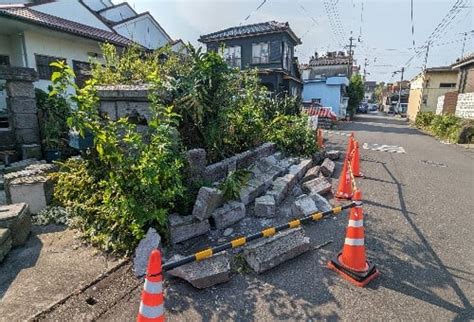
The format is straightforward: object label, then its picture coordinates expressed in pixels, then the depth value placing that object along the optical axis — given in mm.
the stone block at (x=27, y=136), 5953
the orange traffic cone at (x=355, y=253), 3174
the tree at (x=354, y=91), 34281
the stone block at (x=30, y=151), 5934
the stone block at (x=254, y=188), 4625
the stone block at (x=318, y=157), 8038
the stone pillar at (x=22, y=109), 5785
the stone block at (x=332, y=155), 8867
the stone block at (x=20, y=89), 5773
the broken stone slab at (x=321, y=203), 4637
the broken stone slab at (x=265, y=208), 4480
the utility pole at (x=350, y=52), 39328
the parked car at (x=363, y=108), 49825
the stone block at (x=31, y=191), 4207
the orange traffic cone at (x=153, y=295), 1979
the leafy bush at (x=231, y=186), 4152
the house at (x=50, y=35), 9500
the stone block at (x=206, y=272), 2861
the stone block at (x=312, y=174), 6363
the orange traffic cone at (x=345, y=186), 5543
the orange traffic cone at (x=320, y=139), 9259
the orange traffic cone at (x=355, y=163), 7464
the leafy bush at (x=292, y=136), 7641
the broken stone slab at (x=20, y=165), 5293
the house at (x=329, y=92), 28828
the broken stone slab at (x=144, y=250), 3049
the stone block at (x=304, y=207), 4402
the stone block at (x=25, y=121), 5871
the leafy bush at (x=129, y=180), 3434
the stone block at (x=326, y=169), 7035
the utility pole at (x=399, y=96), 51922
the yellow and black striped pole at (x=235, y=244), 2111
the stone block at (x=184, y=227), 3571
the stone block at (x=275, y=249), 3191
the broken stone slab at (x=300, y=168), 6187
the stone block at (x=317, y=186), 5603
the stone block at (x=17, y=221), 3424
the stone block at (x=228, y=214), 4020
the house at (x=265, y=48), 22219
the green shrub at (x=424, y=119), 22534
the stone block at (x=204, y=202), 3621
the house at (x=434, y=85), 27594
